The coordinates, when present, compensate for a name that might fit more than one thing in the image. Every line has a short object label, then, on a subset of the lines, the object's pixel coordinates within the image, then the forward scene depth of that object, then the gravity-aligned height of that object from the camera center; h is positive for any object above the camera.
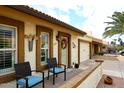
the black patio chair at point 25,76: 2.68 -0.89
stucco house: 2.97 +0.48
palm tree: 9.17 +2.49
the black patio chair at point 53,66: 3.88 -0.82
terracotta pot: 4.30 -1.57
